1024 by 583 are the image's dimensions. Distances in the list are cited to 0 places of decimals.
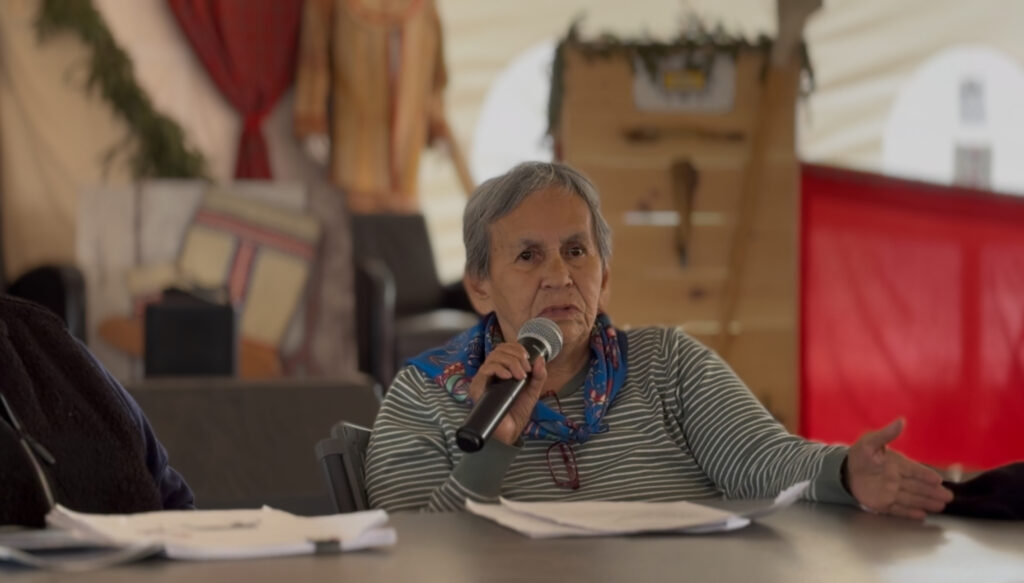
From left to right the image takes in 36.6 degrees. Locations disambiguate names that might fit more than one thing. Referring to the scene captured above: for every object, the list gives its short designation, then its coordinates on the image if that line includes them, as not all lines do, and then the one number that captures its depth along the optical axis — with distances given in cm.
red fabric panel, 449
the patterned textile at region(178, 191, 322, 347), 564
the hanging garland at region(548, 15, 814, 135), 462
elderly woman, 199
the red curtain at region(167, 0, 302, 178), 676
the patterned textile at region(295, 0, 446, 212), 668
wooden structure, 464
